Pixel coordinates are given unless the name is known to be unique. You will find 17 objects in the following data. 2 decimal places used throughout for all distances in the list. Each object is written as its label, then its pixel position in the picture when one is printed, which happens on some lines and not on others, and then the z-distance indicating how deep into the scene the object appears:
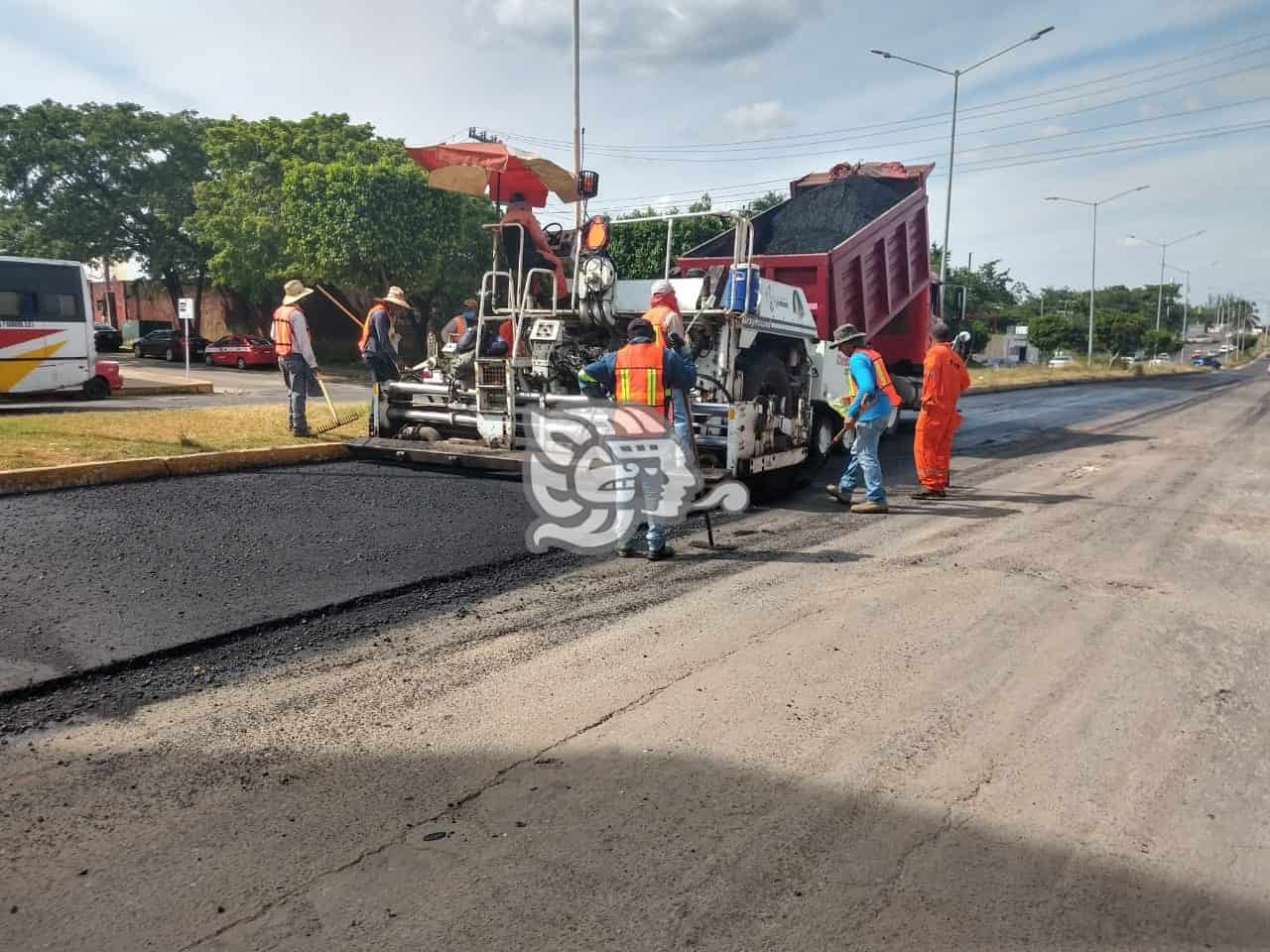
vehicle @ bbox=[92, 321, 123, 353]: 34.34
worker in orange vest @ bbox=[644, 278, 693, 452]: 6.61
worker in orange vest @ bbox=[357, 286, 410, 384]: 9.48
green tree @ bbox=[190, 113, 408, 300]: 29.66
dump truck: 10.63
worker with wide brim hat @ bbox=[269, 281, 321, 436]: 9.71
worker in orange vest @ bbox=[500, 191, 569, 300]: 8.54
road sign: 19.73
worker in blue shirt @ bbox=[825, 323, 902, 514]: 8.09
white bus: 14.23
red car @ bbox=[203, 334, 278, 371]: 30.47
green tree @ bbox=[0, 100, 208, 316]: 36.28
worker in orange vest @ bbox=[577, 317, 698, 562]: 6.39
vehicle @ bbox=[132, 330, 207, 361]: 33.00
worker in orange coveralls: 8.73
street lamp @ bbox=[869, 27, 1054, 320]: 23.64
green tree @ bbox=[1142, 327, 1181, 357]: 67.56
